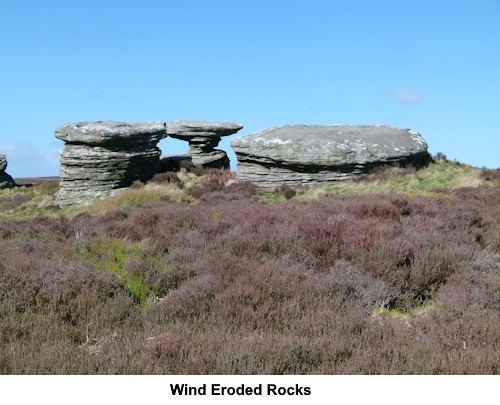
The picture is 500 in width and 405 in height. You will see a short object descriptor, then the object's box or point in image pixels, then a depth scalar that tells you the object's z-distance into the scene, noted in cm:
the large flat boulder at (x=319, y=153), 1872
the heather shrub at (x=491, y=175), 1670
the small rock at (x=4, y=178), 3384
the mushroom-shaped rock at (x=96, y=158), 2195
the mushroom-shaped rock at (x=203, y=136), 2752
